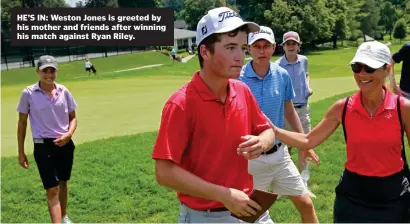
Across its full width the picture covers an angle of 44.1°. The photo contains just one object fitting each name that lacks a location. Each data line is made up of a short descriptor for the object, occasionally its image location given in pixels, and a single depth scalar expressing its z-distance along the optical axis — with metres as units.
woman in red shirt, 3.67
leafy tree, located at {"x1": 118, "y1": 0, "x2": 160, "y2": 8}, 80.38
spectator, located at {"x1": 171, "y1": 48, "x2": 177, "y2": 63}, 51.59
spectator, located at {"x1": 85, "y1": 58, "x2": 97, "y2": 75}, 43.25
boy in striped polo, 5.17
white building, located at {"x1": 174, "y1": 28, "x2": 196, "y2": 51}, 79.88
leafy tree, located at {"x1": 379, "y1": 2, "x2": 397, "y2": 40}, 106.56
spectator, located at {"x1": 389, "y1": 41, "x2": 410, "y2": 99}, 6.52
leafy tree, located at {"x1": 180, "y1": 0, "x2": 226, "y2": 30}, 85.81
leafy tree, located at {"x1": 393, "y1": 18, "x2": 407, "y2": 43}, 84.50
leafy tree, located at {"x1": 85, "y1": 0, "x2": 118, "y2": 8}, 72.92
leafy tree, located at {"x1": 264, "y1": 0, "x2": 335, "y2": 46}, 69.12
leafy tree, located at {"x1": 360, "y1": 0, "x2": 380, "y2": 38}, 93.44
